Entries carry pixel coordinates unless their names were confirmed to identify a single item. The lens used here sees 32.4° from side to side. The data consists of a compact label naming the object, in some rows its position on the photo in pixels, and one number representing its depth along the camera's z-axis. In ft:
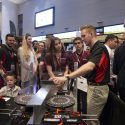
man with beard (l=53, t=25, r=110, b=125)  7.39
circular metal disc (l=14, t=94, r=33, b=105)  5.38
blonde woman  11.88
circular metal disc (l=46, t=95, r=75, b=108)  5.28
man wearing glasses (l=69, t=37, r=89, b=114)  7.31
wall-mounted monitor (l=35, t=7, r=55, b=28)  27.32
